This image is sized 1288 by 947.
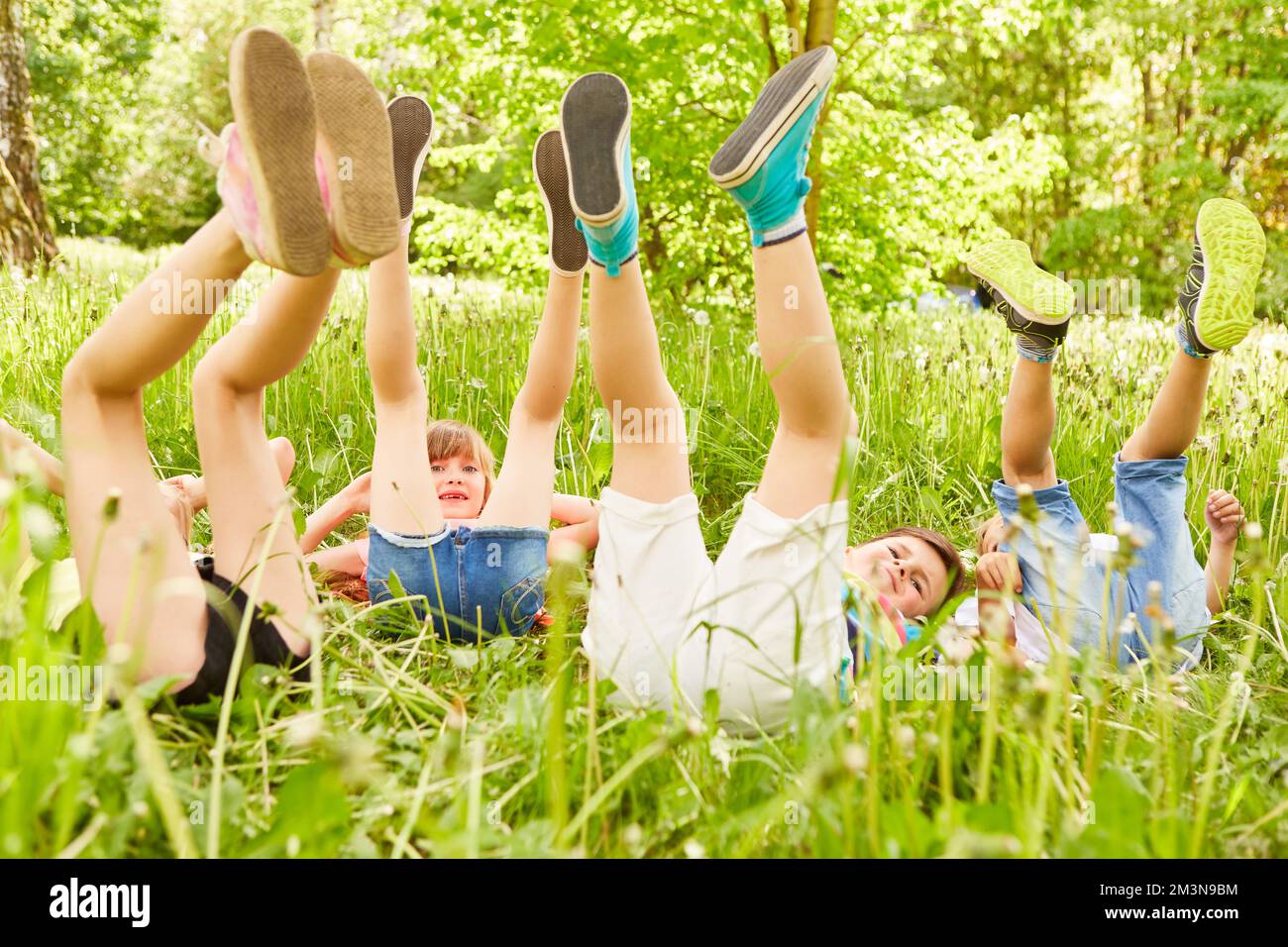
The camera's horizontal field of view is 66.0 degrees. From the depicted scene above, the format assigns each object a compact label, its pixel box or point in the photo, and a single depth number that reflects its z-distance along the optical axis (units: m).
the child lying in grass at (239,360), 1.49
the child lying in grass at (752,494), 1.66
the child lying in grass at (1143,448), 2.41
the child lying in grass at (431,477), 2.18
